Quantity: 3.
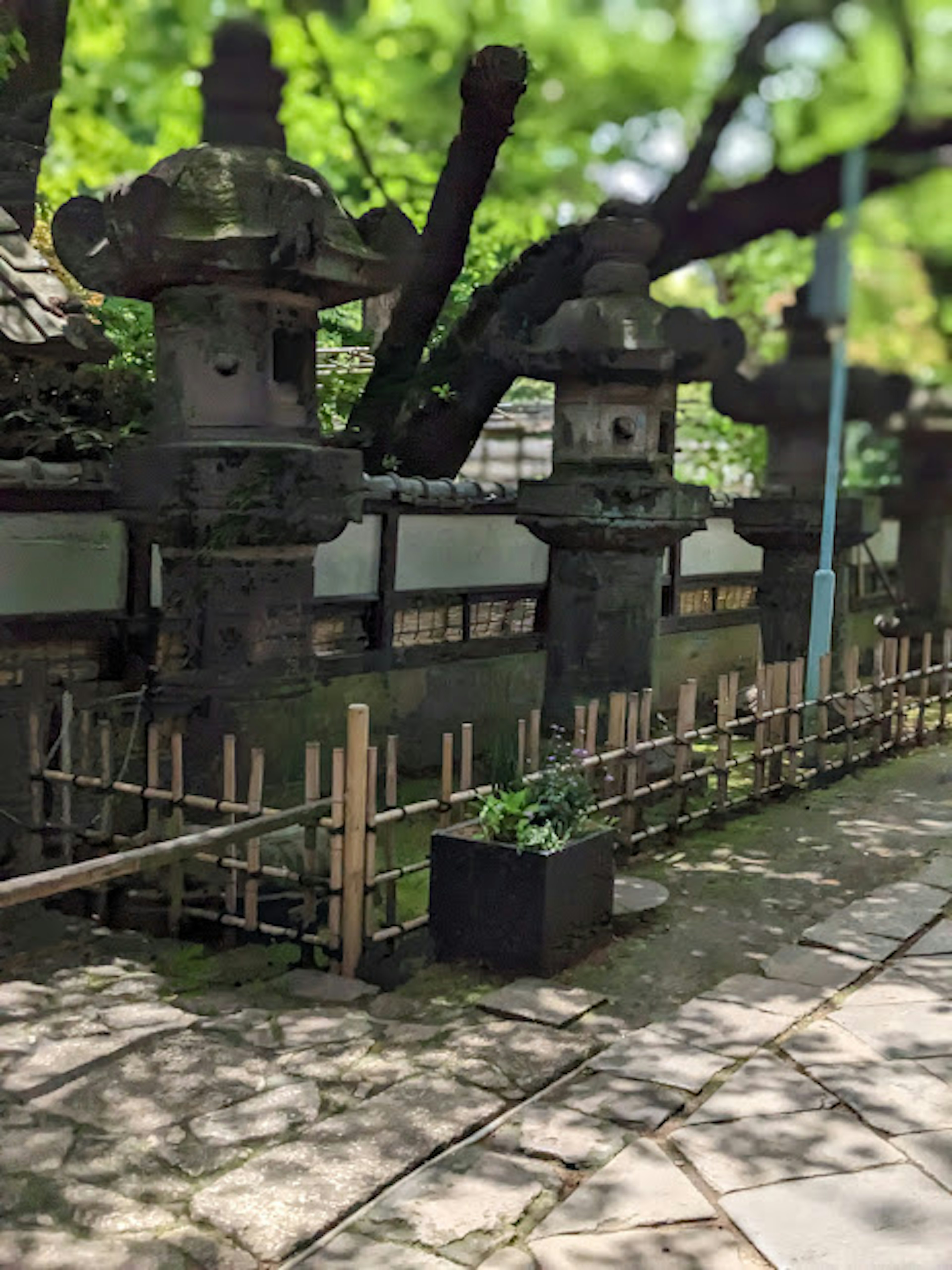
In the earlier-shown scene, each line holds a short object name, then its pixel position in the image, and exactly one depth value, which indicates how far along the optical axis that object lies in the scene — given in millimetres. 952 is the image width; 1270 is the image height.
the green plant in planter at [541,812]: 6129
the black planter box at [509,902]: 6000
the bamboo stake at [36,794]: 7012
